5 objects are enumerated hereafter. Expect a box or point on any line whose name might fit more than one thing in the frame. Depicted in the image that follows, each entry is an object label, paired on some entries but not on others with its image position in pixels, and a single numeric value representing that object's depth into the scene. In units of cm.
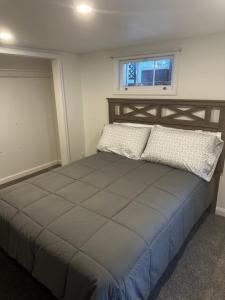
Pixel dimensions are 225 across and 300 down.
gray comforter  111
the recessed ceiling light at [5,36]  204
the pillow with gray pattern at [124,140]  252
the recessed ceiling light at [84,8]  136
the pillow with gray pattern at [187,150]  203
